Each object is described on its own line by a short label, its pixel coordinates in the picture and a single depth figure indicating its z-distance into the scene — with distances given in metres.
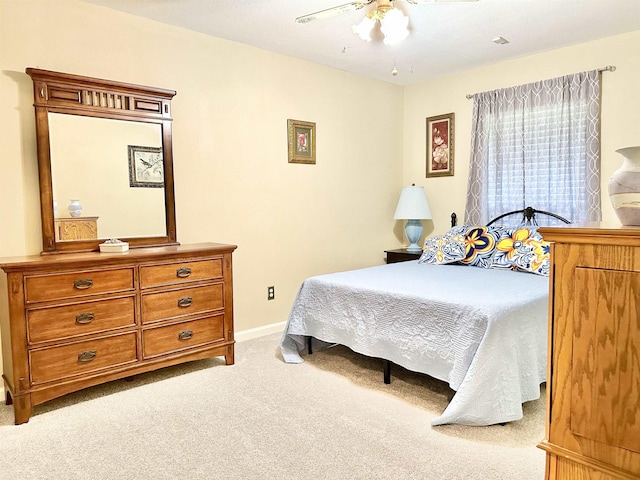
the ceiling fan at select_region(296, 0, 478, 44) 2.35
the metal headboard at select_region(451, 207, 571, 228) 3.93
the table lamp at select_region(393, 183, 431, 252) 4.62
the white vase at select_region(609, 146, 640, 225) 1.13
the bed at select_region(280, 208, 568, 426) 2.22
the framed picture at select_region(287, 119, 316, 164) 4.03
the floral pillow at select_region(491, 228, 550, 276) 3.29
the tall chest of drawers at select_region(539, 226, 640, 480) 0.99
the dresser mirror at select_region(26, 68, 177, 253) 2.72
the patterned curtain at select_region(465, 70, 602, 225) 3.65
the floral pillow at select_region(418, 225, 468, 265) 3.83
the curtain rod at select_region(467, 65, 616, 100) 3.52
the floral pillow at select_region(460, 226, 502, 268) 3.67
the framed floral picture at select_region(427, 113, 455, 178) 4.65
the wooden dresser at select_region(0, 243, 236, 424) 2.37
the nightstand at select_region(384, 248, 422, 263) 4.54
